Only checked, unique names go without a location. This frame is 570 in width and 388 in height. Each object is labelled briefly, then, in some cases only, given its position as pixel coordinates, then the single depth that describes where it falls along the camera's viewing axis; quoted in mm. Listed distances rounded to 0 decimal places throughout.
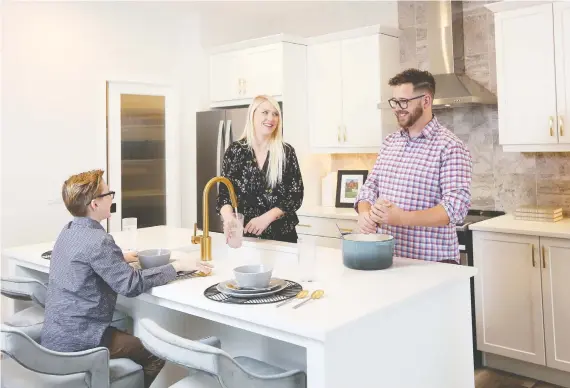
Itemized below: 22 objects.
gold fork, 1589
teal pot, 1904
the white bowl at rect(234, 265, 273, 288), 1665
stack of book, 3219
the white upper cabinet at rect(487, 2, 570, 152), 3117
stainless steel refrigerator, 4348
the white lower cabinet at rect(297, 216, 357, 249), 3992
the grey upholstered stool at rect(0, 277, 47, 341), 2293
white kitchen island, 1387
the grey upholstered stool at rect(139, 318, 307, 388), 1374
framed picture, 4438
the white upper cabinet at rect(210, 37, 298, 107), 4344
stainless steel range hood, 3709
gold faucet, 2158
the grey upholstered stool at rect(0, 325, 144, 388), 1574
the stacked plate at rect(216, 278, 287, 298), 1633
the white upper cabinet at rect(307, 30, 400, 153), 4090
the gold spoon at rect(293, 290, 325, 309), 1587
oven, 3232
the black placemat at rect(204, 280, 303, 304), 1591
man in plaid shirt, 2137
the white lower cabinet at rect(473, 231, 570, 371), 2928
